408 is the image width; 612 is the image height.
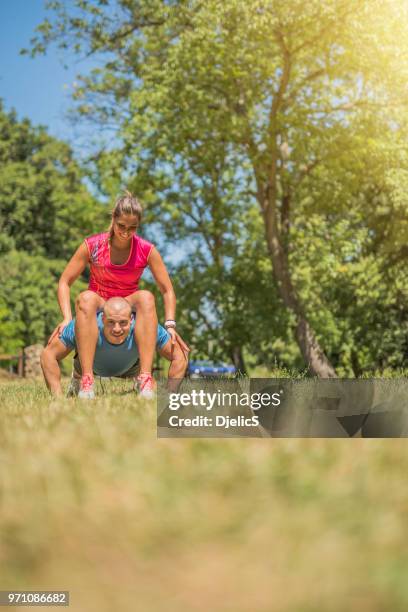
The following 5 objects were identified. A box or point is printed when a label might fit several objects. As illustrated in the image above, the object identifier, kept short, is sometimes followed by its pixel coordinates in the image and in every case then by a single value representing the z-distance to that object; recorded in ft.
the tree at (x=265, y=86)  45.34
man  18.02
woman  17.87
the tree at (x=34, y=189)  118.11
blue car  75.25
